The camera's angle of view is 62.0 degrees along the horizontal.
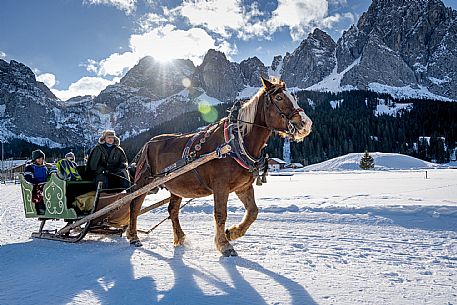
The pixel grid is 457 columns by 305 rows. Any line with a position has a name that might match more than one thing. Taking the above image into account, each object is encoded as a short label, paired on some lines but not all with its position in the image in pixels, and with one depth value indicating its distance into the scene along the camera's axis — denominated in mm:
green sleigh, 7012
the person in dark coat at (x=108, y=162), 7594
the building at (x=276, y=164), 94000
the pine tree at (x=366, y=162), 64694
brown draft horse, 5211
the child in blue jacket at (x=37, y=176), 7645
